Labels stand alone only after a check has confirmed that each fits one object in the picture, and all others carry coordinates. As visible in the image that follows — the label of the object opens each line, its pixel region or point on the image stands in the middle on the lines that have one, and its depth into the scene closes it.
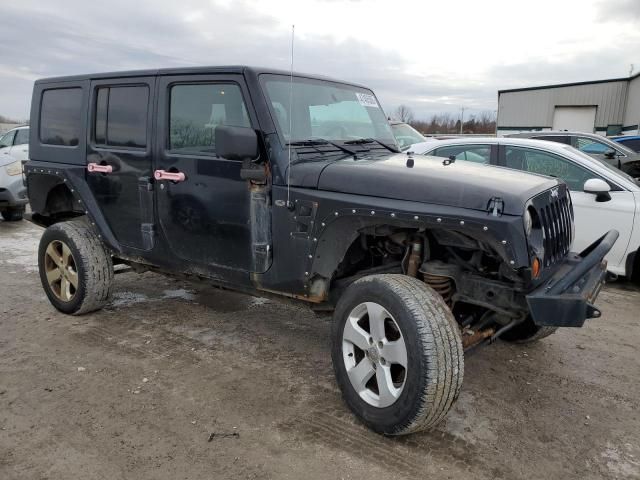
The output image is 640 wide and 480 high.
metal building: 34.56
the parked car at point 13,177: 9.31
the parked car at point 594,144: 8.23
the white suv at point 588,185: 5.39
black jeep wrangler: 2.72
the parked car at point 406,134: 10.13
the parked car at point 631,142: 11.40
